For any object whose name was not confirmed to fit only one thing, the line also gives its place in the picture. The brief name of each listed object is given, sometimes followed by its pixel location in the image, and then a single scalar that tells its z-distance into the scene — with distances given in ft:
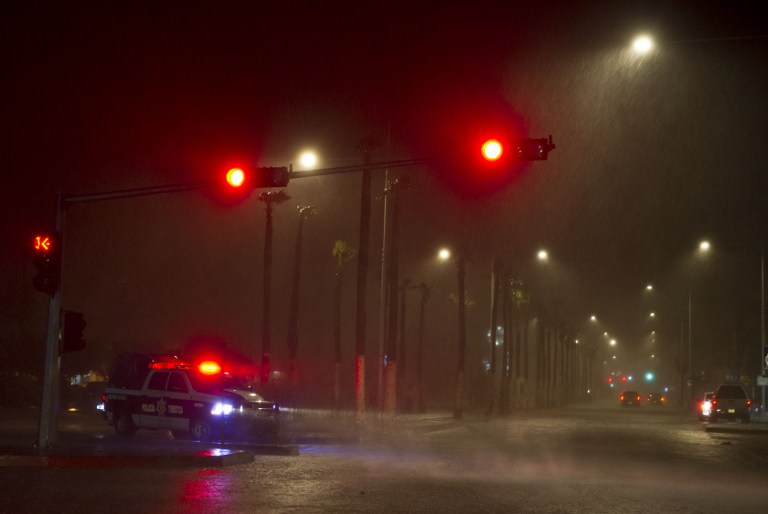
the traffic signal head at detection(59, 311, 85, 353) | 70.13
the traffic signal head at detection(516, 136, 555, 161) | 59.62
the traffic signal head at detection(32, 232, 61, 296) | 68.64
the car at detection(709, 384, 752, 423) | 169.99
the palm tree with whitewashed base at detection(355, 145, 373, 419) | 127.95
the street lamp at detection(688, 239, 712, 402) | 196.03
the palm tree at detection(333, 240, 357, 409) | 214.03
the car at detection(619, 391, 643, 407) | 314.35
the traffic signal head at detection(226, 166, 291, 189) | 65.31
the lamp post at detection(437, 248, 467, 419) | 171.15
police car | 86.69
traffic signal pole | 67.72
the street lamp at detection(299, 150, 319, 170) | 84.74
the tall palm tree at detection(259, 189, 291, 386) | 183.11
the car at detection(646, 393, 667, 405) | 337.93
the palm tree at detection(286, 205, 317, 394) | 188.23
